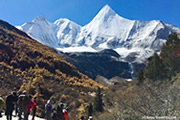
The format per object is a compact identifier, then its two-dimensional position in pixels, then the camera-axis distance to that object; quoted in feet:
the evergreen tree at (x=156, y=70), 76.22
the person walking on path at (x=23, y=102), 23.06
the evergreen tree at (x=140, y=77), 80.33
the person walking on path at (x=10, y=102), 22.88
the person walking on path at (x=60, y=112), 21.59
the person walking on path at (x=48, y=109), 26.14
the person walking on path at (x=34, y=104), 26.27
